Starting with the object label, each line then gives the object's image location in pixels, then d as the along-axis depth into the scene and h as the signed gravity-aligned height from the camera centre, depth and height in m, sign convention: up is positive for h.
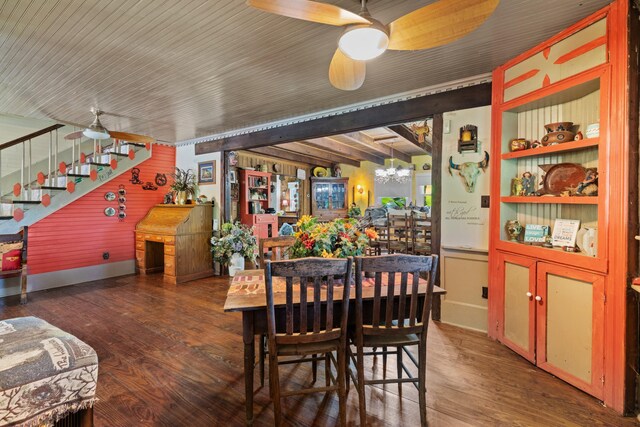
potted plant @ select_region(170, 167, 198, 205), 5.45 +0.44
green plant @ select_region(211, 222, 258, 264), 5.00 -0.60
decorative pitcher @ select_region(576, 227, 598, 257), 2.07 -0.22
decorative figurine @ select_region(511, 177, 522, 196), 2.69 +0.22
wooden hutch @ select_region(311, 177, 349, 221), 8.49 +0.36
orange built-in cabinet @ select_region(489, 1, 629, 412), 1.88 -0.01
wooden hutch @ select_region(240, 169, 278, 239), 6.25 +0.17
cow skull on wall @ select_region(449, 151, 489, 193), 2.96 +0.41
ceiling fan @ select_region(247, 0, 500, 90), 1.39 +0.98
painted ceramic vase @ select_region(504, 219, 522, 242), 2.69 -0.17
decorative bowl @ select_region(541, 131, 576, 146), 2.29 +0.58
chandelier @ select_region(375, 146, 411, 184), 7.66 +0.96
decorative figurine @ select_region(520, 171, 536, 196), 2.62 +0.24
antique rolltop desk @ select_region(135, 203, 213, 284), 4.88 -0.57
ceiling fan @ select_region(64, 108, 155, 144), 3.64 +0.96
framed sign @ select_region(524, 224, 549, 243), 2.51 -0.20
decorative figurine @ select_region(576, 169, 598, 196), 2.10 +0.19
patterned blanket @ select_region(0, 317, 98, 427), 1.21 -0.75
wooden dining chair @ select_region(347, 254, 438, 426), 1.63 -0.62
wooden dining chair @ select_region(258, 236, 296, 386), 2.62 -0.32
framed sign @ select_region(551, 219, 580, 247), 2.26 -0.17
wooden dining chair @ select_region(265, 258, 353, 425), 1.53 -0.62
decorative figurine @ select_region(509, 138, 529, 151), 2.61 +0.59
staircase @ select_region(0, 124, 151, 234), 4.34 +0.63
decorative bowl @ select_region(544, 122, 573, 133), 2.33 +0.68
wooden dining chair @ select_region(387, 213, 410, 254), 5.03 -0.45
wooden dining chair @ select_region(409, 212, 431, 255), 4.75 -0.53
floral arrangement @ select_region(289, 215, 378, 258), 2.05 -0.21
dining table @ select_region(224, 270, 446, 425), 1.65 -0.55
